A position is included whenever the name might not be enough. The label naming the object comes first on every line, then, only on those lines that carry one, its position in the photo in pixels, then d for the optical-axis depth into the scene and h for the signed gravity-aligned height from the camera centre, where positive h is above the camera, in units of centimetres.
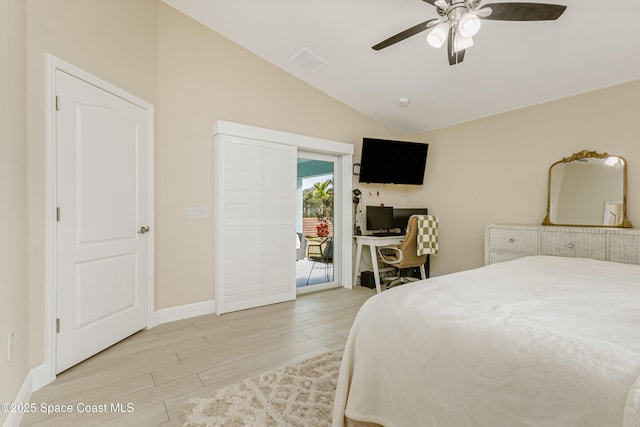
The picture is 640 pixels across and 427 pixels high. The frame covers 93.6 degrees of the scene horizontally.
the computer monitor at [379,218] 441 -9
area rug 152 -106
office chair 385 -53
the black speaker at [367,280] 423 -97
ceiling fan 181 +125
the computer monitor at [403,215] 466 -5
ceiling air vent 342 +177
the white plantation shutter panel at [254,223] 322 -14
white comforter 73 -42
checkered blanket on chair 386 -30
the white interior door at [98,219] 206 -7
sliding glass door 426 -16
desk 400 -42
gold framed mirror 303 +24
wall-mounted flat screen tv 432 +75
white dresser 275 -30
